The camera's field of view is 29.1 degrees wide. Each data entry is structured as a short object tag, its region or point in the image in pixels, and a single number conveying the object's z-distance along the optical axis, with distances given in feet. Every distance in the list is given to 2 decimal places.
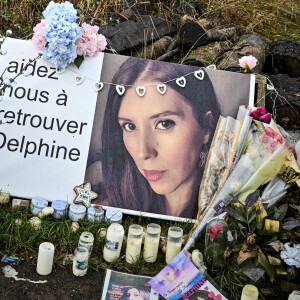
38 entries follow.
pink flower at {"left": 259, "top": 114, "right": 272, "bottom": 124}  12.73
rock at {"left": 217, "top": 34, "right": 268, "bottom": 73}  14.83
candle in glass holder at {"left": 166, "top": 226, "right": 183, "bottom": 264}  11.51
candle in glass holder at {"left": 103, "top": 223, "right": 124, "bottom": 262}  11.32
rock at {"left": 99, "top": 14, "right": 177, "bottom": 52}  15.29
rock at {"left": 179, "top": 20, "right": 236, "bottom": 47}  15.88
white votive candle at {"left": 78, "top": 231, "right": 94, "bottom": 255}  11.24
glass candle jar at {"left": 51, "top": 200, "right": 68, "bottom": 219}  12.35
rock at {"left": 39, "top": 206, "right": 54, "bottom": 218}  12.26
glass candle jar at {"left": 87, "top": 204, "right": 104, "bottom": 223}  12.41
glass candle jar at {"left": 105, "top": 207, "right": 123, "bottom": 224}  12.39
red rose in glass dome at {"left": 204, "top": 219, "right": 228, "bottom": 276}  11.18
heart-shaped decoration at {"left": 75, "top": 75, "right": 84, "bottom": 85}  13.08
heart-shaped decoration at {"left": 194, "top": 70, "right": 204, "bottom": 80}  13.21
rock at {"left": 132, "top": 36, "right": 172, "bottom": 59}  15.67
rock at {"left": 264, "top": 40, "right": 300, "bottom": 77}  15.87
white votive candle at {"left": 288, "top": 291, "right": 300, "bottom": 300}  10.12
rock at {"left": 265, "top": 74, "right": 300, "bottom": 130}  13.97
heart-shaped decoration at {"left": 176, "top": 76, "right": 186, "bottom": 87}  13.16
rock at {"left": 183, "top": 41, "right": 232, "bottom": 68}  15.04
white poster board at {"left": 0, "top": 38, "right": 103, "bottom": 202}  12.82
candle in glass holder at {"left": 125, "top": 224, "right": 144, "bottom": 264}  11.39
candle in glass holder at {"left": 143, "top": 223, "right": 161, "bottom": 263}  11.48
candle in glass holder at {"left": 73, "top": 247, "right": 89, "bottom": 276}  10.89
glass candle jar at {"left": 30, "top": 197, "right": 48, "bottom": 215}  12.44
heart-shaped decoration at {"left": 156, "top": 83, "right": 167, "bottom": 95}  13.09
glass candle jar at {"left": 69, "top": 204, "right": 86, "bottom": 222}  12.34
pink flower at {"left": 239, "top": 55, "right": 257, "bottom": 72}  13.74
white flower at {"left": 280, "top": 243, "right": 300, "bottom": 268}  10.35
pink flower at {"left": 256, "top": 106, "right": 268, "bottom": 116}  12.79
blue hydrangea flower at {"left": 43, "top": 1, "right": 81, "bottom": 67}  12.60
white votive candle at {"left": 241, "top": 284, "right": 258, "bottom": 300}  10.24
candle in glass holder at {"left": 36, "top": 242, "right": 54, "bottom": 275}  10.73
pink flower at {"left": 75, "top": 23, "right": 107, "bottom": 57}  13.04
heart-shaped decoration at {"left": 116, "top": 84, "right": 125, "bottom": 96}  13.07
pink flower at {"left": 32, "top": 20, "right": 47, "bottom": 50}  12.87
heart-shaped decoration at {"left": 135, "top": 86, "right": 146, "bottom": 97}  13.07
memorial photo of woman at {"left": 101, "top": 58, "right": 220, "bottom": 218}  12.80
